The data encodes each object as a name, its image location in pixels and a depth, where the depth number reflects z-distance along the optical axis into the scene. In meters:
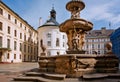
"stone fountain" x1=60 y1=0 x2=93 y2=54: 5.37
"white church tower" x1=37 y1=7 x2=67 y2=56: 24.62
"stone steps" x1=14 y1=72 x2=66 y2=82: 3.64
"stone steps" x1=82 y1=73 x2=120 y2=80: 3.57
